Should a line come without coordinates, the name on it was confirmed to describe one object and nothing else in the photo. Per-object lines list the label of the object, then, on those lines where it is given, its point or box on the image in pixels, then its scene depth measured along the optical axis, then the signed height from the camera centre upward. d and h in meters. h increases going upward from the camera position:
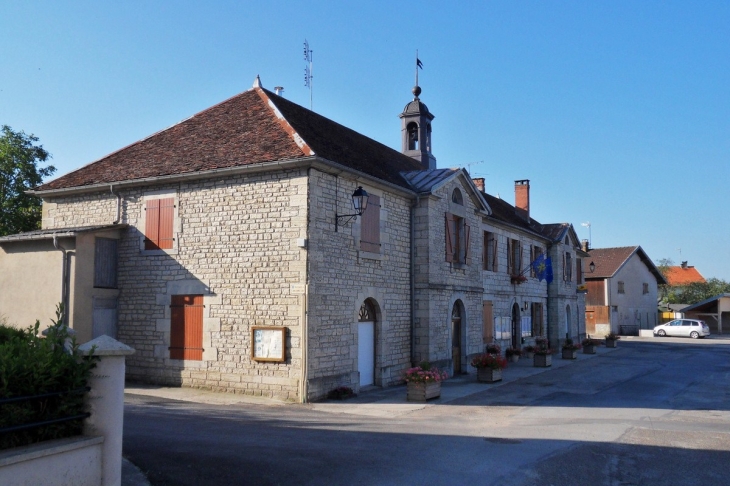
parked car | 41.84 -1.95
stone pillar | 5.68 -0.95
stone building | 13.69 +1.02
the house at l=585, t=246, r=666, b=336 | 43.53 +0.51
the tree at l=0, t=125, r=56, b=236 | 22.42 +4.35
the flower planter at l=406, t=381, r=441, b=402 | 13.82 -2.00
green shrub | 5.12 -0.69
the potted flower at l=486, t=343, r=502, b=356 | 21.73 -1.71
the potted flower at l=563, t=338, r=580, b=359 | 25.50 -2.06
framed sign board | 13.41 -0.94
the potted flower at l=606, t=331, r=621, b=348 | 32.12 -2.05
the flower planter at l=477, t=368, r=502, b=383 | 17.38 -2.06
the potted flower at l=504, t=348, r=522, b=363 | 23.73 -2.03
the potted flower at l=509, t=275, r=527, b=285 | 25.42 +0.80
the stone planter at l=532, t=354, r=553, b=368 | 22.27 -2.12
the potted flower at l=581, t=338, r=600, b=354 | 28.36 -2.11
